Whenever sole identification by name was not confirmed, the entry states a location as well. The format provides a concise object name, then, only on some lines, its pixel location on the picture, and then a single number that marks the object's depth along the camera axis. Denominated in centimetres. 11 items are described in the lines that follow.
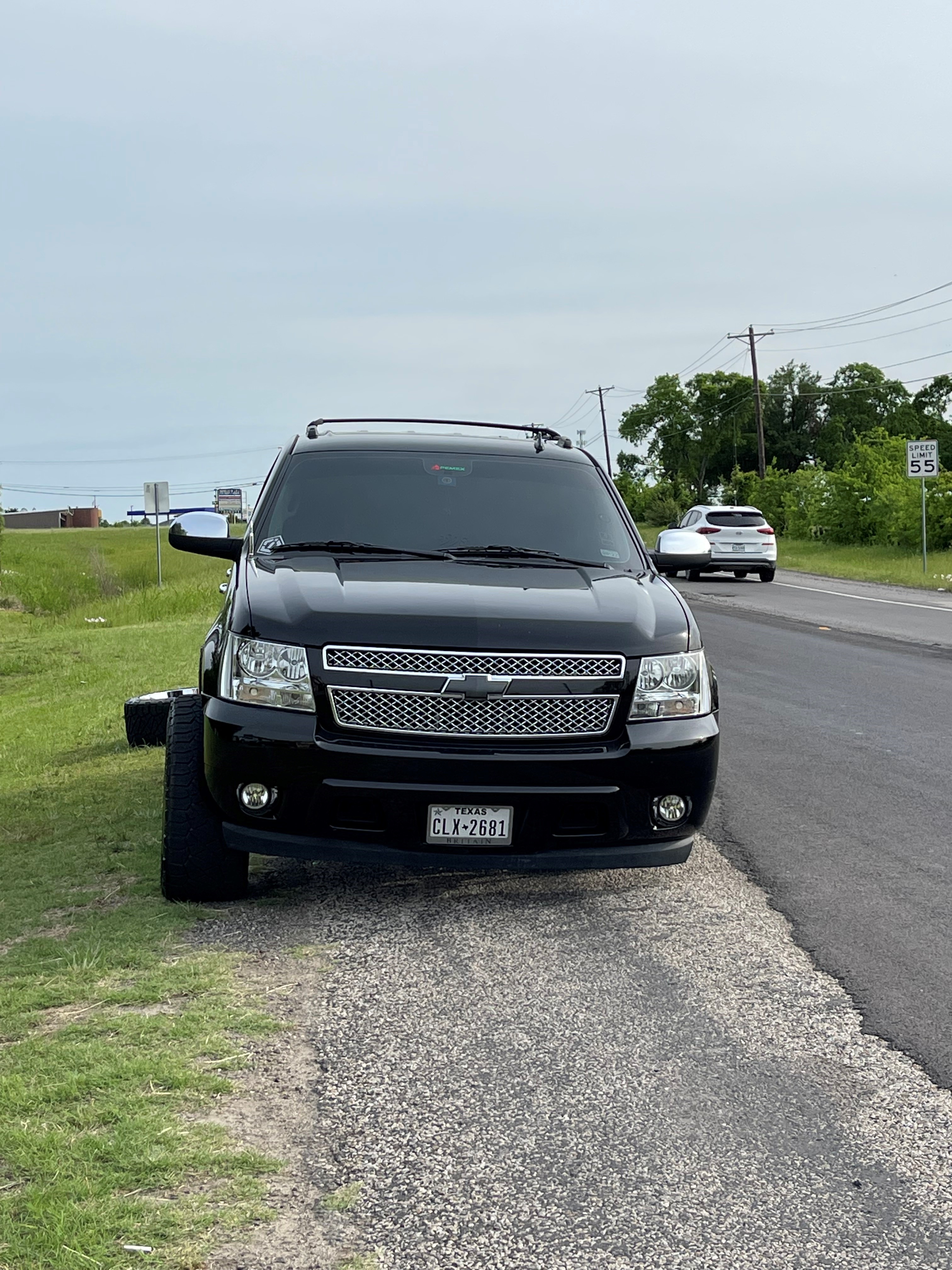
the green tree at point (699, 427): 9819
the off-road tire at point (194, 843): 504
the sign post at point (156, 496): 3794
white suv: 3044
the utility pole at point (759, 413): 5900
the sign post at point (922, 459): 2944
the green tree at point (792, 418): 9594
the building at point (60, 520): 16175
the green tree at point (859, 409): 9281
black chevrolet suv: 477
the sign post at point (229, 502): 9019
